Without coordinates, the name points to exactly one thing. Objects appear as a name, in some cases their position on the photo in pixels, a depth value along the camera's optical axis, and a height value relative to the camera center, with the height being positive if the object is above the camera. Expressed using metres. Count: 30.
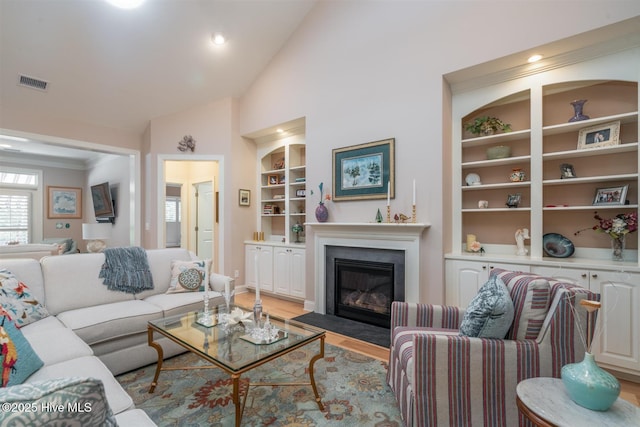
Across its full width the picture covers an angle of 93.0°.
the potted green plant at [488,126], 3.07 +0.90
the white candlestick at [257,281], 1.86 -0.41
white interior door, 6.37 -0.08
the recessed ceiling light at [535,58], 2.70 +1.40
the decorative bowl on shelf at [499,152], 3.03 +0.62
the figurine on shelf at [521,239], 2.91 -0.24
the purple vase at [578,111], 2.68 +0.91
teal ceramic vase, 1.12 -0.65
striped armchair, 1.50 -0.75
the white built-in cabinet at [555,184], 2.35 +0.28
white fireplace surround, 3.13 -0.30
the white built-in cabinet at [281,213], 4.41 +0.03
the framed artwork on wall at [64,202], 7.13 +0.34
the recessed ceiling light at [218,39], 3.88 +2.29
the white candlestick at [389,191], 3.36 +0.26
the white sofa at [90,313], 1.69 -0.75
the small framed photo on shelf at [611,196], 2.52 +0.15
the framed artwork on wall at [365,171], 3.40 +0.52
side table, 1.09 -0.74
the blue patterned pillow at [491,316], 1.54 -0.52
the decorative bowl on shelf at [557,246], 2.75 -0.30
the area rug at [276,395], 1.80 -1.21
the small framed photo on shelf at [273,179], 5.12 +0.61
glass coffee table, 1.62 -0.77
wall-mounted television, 6.54 +0.28
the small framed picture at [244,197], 4.92 +0.30
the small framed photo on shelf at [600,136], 2.54 +0.67
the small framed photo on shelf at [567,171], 2.75 +0.39
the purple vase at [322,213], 3.85 +0.02
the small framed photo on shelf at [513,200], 3.00 +0.14
